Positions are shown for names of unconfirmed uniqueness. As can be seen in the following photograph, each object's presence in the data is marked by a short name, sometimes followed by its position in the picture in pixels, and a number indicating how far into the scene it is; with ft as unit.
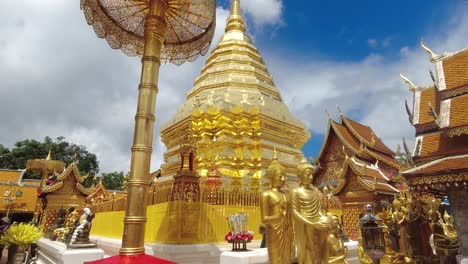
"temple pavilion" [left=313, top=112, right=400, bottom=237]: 37.42
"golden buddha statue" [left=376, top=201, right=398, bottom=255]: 25.75
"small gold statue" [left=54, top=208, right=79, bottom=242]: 31.72
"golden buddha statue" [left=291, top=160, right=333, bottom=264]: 15.23
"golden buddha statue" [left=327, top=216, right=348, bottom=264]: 15.24
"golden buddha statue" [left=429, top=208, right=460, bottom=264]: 23.09
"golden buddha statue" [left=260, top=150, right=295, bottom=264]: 15.26
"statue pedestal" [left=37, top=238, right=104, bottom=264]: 18.04
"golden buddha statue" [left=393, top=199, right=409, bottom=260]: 25.31
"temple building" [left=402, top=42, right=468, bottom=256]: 27.45
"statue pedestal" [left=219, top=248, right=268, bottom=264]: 16.37
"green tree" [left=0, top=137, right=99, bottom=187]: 123.44
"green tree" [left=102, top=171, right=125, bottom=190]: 133.28
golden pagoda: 34.17
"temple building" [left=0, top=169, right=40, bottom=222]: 76.00
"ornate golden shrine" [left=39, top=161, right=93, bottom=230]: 59.82
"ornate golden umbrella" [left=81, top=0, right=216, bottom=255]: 13.70
